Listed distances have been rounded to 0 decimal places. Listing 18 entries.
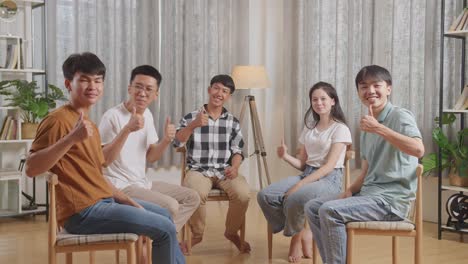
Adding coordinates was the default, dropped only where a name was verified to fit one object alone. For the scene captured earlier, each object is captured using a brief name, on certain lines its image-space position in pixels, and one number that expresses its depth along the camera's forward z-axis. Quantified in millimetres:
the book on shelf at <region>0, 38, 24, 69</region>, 5113
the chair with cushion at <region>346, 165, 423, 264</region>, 2832
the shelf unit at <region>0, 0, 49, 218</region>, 5105
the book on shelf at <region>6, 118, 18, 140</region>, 5094
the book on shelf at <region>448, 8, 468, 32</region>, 4469
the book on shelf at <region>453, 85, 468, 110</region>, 4484
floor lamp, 5836
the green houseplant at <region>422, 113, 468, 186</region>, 4500
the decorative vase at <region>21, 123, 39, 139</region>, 5121
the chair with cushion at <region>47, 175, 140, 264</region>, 2496
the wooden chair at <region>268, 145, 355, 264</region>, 3479
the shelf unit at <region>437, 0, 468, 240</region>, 4465
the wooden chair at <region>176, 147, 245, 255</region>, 3982
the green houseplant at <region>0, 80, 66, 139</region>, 5008
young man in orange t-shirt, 2441
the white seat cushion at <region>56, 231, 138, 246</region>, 2511
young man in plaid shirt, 3984
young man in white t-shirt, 3326
